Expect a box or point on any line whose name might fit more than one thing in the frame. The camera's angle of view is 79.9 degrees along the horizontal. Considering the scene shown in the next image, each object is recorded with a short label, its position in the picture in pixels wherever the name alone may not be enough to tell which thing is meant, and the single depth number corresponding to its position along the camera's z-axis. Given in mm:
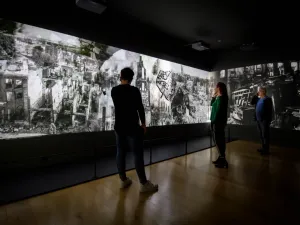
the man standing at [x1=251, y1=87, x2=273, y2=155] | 4340
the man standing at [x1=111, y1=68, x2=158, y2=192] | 2264
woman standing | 3209
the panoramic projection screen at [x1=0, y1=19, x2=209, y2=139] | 2963
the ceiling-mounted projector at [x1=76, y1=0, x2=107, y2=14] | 3188
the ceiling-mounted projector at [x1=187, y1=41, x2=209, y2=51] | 5618
